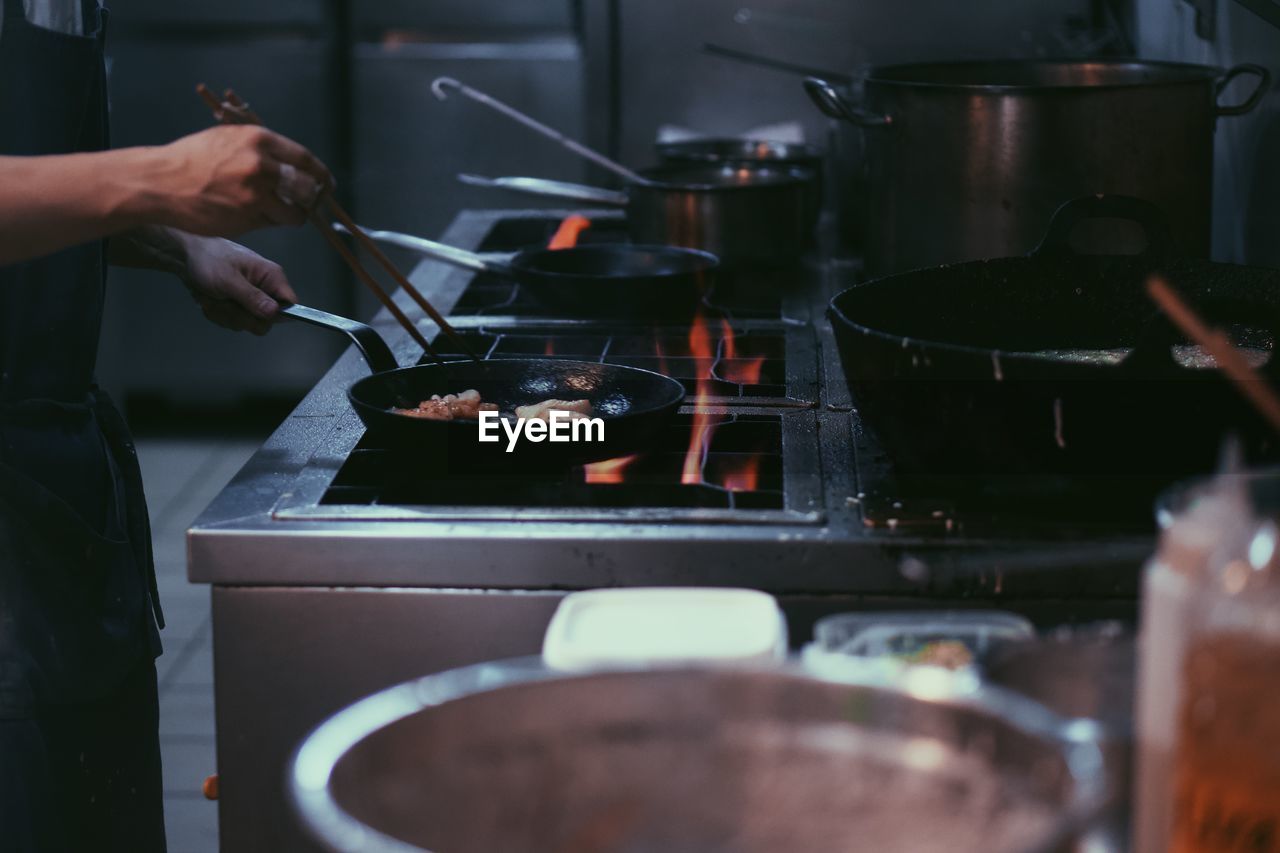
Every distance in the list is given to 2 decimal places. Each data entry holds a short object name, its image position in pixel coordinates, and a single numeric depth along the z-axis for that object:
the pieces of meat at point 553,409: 1.46
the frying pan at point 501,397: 1.40
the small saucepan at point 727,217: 2.25
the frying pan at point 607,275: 2.02
